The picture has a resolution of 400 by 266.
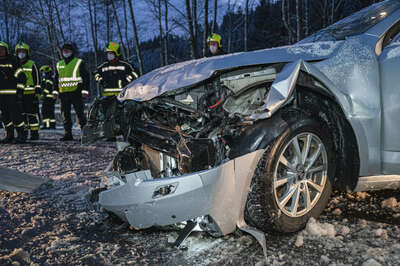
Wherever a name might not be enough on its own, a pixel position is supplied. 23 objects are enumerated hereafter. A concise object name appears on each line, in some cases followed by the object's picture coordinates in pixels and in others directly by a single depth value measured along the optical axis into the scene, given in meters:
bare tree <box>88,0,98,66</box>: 19.89
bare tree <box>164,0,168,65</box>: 15.90
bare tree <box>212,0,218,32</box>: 13.63
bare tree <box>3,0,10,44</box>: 20.73
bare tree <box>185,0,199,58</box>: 9.88
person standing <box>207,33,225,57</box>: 6.03
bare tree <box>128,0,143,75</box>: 15.16
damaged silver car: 1.81
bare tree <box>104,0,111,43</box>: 19.70
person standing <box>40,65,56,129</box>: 9.14
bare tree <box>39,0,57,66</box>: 18.61
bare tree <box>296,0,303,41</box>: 7.34
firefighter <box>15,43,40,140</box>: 7.26
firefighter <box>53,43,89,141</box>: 6.54
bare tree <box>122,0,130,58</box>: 18.44
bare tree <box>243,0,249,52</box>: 15.28
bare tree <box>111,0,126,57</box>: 17.42
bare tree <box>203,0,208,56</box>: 9.70
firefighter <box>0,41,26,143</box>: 6.11
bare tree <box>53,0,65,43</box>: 18.66
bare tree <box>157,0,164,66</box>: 17.71
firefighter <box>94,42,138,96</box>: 6.32
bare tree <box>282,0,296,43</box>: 8.03
